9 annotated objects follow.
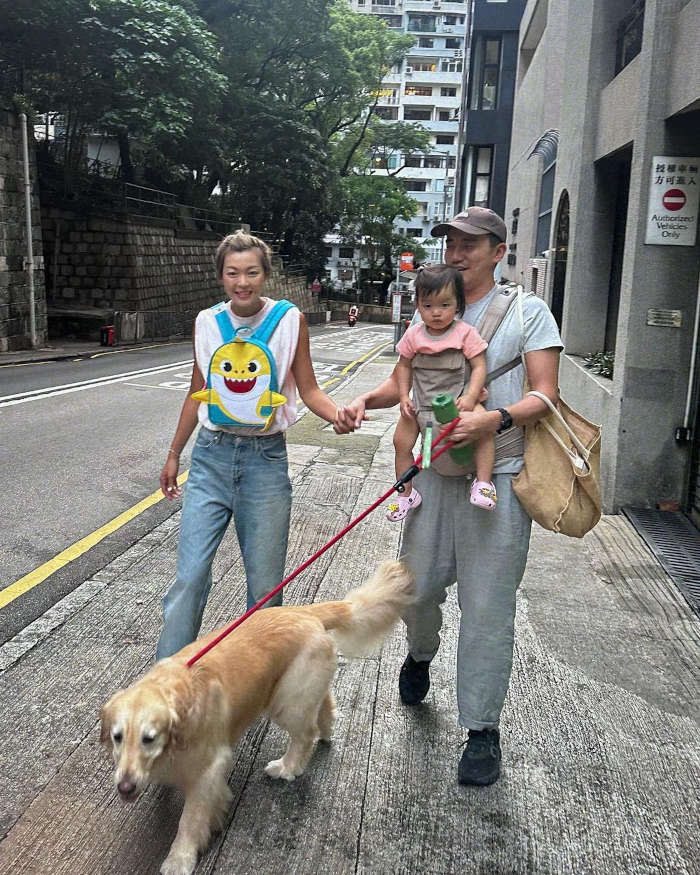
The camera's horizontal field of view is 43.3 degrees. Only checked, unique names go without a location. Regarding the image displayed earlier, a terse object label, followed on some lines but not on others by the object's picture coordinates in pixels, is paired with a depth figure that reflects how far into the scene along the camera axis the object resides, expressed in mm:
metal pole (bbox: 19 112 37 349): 21600
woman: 3424
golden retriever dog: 2473
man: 3227
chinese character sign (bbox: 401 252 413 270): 37150
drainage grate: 5585
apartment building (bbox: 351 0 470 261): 83562
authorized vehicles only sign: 6816
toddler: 3135
